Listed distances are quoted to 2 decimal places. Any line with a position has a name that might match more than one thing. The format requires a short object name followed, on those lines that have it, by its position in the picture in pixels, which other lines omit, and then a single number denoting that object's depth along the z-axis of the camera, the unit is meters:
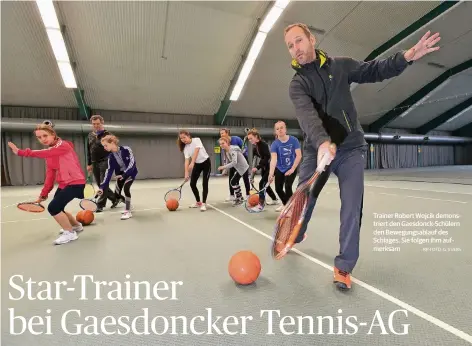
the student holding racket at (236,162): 5.72
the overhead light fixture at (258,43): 10.06
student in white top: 5.30
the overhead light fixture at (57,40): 8.82
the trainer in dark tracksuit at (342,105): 1.98
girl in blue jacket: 4.70
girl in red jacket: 3.25
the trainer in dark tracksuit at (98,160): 5.45
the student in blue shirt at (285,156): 4.66
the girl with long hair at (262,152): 5.28
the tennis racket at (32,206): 3.52
